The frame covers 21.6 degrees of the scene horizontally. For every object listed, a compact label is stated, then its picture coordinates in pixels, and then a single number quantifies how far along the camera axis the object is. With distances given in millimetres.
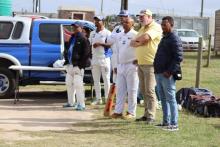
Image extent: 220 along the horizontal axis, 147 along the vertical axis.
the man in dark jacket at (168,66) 9227
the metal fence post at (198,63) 13664
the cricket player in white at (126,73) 10305
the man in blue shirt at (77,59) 11695
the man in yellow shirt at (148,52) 9797
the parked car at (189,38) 38031
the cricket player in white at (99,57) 12445
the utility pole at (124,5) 22992
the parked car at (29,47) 13195
